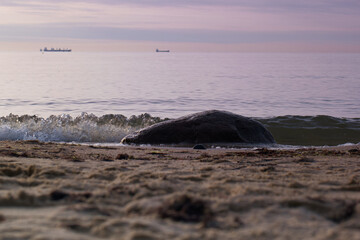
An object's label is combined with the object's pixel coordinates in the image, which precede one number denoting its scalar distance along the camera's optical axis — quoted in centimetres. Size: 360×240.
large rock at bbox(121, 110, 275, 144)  971
